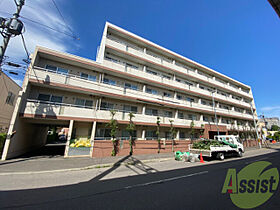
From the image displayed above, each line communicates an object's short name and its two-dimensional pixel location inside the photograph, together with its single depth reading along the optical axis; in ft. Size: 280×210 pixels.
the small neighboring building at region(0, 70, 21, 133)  53.57
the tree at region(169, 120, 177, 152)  55.67
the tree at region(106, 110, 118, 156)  42.32
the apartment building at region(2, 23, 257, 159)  37.96
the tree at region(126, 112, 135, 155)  45.47
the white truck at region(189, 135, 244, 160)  37.64
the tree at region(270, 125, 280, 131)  277.83
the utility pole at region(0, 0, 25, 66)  23.73
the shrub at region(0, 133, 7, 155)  33.22
